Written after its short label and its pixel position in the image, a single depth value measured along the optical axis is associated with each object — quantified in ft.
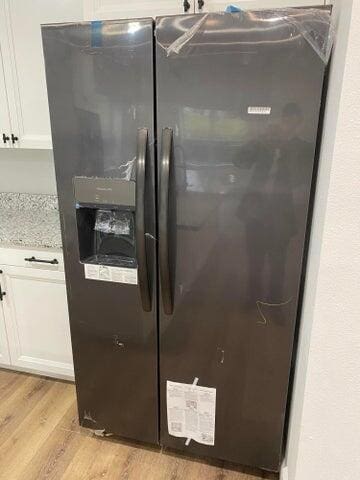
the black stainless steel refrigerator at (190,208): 3.79
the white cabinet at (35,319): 6.35
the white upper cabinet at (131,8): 4.93
